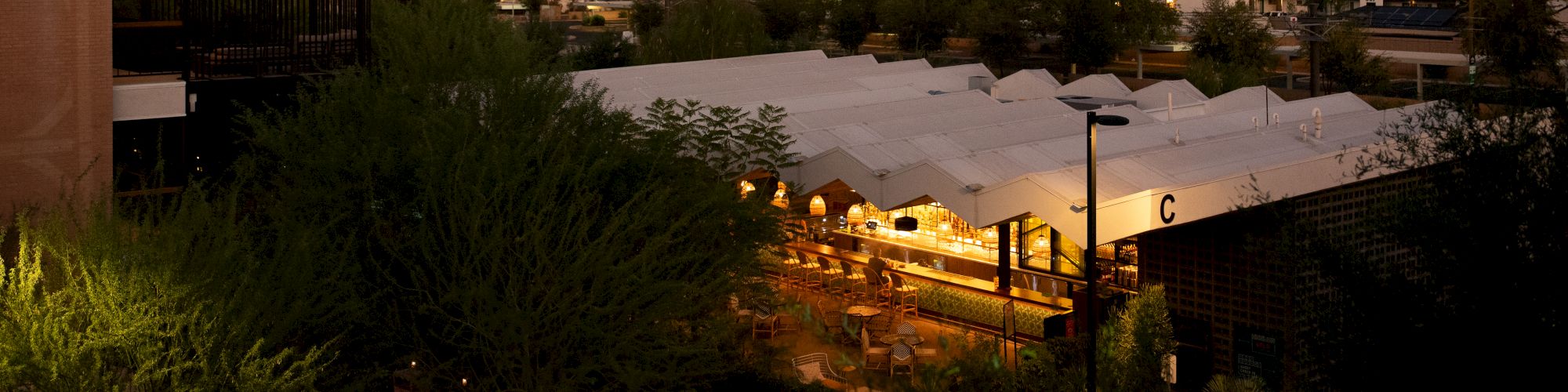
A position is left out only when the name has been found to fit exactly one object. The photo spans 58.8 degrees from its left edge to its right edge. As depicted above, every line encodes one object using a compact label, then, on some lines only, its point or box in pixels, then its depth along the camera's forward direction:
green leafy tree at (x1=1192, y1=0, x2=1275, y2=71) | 42.06
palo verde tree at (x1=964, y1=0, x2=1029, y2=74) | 47.34
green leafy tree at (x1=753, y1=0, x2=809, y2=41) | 61.94
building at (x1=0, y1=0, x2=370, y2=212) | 16.03
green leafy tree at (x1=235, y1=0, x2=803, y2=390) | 12.80
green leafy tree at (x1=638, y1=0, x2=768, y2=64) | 38.31
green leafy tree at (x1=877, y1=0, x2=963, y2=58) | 52.41
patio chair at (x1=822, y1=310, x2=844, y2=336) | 19.77
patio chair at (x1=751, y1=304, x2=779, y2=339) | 19.30
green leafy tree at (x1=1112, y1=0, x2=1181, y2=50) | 44.91
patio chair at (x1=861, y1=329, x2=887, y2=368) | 17.83
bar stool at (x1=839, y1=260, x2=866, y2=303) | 21.94
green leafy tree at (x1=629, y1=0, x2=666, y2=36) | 69.00
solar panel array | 64.81
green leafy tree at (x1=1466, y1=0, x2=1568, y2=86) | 33.56
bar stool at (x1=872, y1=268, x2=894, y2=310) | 21.38
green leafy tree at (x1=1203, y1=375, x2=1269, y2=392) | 12.75
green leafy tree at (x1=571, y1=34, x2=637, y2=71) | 45.00
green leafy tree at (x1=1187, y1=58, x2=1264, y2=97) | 32.62
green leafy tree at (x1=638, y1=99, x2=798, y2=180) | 16.58
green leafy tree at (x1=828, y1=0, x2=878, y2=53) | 56.84
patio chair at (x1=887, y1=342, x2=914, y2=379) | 17.53
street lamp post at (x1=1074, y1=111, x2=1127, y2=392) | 13.44
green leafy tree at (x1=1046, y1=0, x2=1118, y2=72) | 44.28
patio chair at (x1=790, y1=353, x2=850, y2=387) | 17.09
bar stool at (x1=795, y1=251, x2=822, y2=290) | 22.80
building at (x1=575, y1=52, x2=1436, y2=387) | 15.28
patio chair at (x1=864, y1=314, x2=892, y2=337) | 19.20
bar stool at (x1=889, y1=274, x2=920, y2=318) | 20.95
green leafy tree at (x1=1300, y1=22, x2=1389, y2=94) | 39.12
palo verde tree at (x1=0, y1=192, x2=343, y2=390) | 10.88
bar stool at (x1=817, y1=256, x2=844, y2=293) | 22.72
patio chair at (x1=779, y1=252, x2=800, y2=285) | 23.27
